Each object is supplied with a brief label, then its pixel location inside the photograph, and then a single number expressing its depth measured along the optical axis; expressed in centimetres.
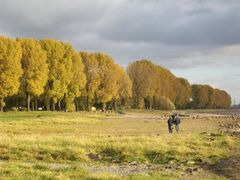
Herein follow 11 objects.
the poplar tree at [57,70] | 9638
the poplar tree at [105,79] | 11415
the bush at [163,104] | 15050
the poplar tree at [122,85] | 12531
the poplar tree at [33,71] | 8962
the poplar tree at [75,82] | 10294
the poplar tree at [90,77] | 11219
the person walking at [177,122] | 5030
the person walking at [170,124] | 5019
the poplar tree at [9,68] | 8400
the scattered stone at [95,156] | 2821
